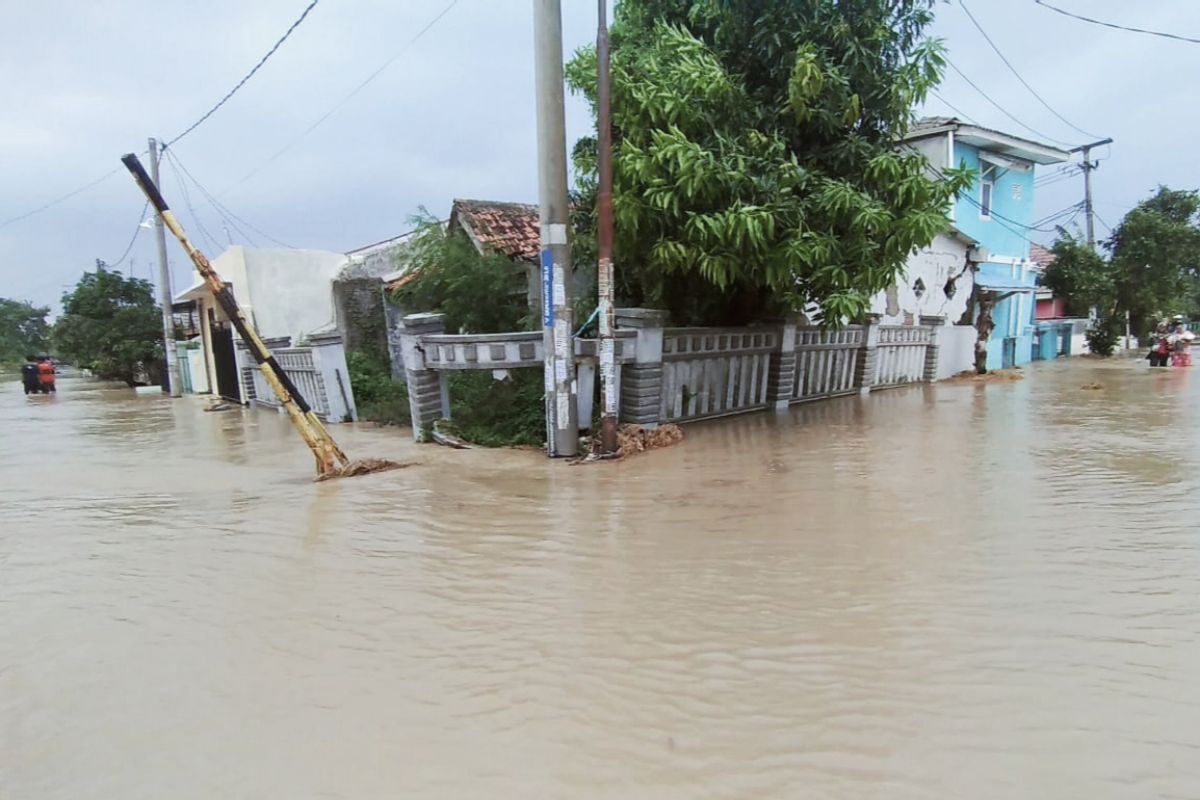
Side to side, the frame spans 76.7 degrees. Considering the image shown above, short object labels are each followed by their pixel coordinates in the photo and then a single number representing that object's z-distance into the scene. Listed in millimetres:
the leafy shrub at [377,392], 11336
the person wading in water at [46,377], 24781
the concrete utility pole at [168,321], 21531
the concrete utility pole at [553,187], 7547
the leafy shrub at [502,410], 8938
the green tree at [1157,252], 23625
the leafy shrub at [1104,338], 25078
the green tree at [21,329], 51994
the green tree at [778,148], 7969
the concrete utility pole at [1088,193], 26156
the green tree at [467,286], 10938
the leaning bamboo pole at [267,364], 7238
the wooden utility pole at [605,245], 7504
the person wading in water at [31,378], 24422
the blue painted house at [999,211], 18391
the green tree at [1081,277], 24000
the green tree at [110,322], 26750
